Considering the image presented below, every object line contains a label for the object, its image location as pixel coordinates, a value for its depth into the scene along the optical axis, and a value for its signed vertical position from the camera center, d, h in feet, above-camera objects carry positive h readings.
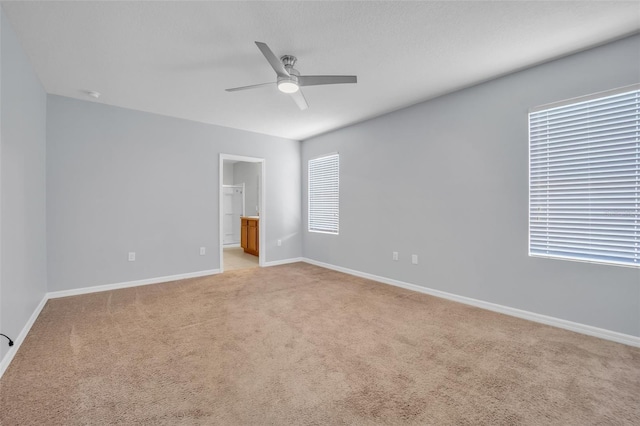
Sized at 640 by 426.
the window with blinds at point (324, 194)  16.99 +1.01
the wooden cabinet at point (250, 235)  21.31 -2.07
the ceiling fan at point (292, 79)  8.00 +3.82
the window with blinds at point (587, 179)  7.66 +0.95
